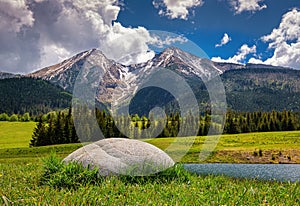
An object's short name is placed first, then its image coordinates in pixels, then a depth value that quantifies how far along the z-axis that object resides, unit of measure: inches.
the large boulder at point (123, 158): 386.0
